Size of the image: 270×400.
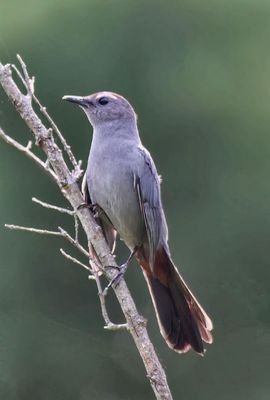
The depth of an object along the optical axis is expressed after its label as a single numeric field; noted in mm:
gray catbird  9555
